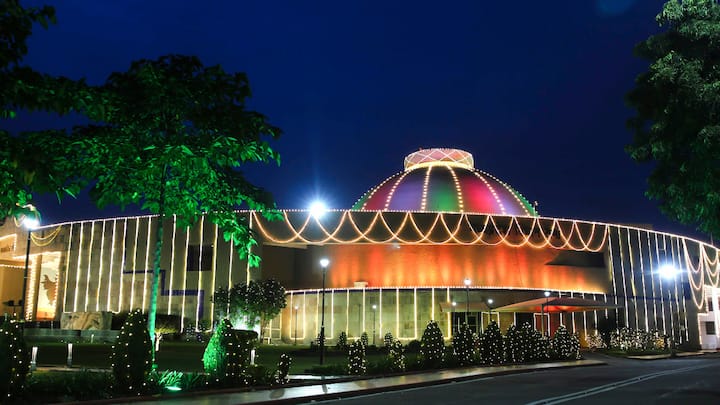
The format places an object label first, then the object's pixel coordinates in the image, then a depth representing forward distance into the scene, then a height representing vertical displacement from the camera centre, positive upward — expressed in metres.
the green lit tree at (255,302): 45.41 +2.23
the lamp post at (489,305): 46.38 +1.92
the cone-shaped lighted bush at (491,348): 32.66 -0.74
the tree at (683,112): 15.70 +5.29
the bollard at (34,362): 21.50 -0.84
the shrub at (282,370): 20.22 -1.08
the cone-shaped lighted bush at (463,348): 30.67 -0.68
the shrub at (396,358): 25.89 -0.94
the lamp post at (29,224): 22.17 +3.75
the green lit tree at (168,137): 15.87 +4.83
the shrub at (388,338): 41.78 -0.28
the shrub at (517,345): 33.78 -0.61
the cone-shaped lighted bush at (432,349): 28.70 -0.67
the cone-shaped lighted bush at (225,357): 18.48 -0.61
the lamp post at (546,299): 42.39 +2.20
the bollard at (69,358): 24.45 -0.82
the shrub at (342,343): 41.92 -0.58
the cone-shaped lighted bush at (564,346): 37.38 -0.75
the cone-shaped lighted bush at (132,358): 16.03 -0.54
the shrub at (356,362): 24.39 -1.01
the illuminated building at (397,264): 49.25 +5.75
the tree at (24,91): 8.71 +3.76
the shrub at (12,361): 13.66 -0.51
